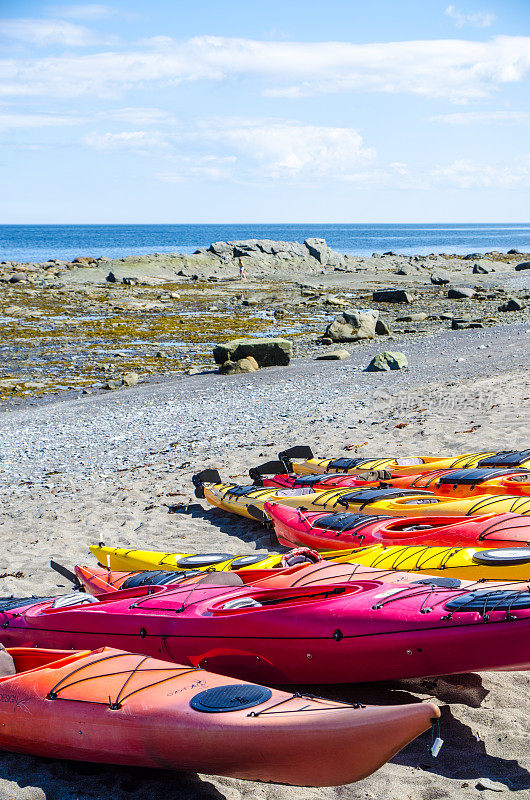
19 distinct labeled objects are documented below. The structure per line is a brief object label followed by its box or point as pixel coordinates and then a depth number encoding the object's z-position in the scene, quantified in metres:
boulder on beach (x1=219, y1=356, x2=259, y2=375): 16.62
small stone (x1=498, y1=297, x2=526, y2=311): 25.34
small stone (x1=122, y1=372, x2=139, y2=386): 16.08
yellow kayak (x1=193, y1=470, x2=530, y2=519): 6.15
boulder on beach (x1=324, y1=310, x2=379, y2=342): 20.73
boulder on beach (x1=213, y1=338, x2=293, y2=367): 17.28
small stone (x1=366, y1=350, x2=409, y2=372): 15.53
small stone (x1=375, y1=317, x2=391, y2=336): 21.91
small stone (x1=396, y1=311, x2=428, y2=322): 24.50
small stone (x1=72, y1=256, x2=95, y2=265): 48.25
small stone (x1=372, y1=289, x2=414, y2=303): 29.58
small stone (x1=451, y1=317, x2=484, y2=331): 22.03
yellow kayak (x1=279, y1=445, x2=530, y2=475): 7.30
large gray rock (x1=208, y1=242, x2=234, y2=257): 48.88
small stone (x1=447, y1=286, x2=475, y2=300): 30.12
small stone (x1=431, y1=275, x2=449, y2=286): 36.75
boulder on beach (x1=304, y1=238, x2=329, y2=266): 48.85
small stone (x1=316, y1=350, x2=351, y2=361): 17.70
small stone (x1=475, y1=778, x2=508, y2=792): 3.30
